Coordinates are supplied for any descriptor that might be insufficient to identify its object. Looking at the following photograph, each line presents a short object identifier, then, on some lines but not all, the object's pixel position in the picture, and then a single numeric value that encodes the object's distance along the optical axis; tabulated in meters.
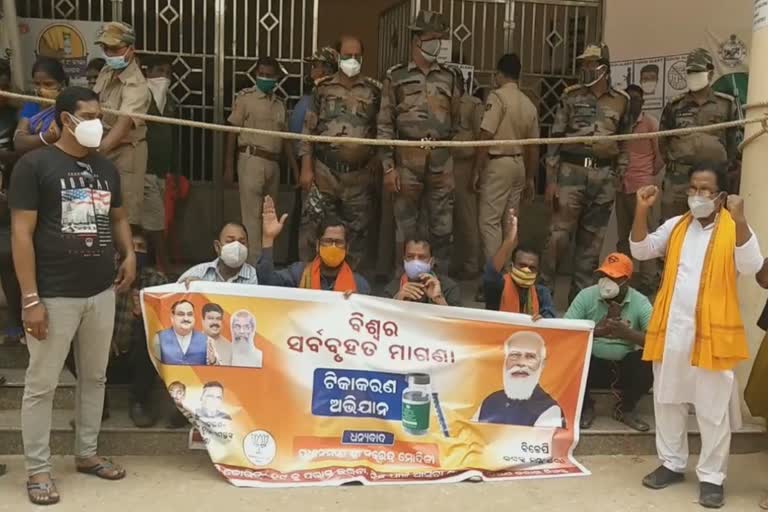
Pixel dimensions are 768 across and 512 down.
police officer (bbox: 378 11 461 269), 5.60
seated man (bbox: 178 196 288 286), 4.28
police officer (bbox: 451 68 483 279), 6.49
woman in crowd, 4.61
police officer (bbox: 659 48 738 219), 5.95
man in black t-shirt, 3.54
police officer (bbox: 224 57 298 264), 6.32
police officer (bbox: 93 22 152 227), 4.91
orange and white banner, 4.10
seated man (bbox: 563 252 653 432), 4.59
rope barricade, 4.31
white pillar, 4.47
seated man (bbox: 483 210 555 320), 4.56
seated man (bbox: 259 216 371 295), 4.50
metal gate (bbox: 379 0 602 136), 7.72
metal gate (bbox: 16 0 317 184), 7.27
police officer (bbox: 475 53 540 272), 5.94
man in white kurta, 3.93
